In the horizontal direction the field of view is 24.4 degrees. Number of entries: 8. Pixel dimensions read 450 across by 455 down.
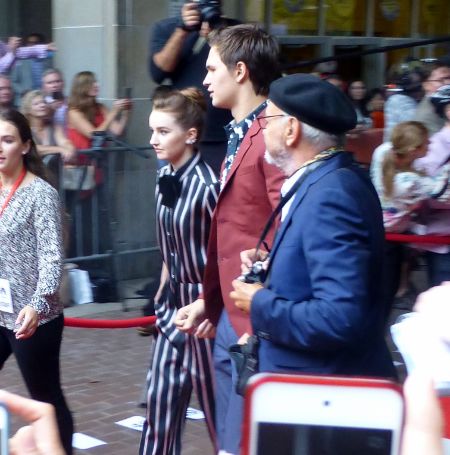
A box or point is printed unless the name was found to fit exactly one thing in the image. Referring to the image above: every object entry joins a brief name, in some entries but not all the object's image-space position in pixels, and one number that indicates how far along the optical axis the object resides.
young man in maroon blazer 3.88
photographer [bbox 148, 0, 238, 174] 5.60
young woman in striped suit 4.43
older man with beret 3.03
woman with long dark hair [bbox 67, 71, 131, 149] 9.22
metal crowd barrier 8.62
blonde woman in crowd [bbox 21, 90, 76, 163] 8.66
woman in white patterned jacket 4.48
